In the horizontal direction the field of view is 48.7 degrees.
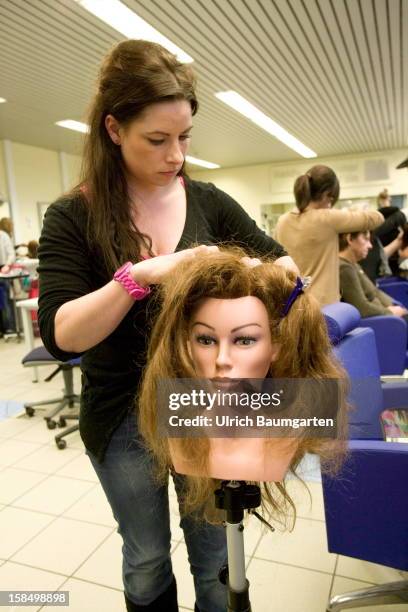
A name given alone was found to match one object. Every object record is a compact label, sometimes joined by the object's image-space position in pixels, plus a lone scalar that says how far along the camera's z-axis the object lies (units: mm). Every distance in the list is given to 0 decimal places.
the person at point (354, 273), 2783
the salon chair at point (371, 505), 1214
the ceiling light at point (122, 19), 3410
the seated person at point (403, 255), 4223
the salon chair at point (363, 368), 1372
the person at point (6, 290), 6367
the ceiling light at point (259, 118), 5693
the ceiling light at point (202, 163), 10067
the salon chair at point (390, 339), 2674
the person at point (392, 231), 4105
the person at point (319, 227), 2316
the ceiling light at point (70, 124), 6645
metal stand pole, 671
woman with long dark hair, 710
